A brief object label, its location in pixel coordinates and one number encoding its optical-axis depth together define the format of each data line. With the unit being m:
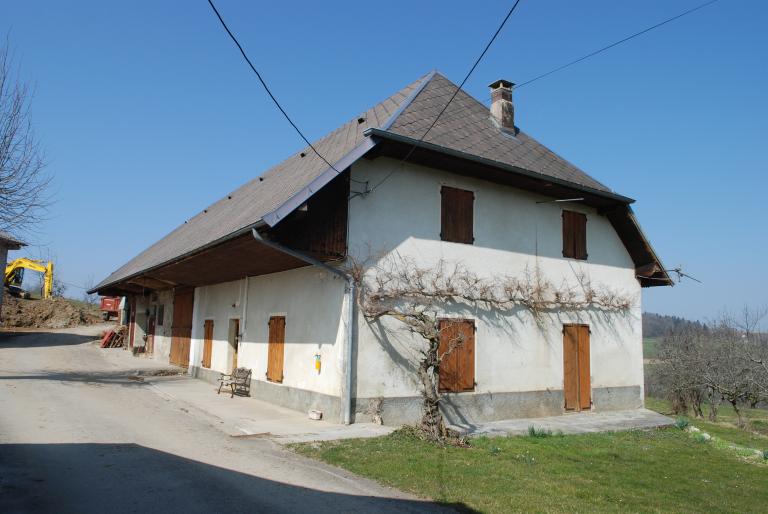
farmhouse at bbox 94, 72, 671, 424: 10.73
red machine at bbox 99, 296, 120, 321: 43.18
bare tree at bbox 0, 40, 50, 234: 13.52
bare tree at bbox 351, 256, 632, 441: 9.73
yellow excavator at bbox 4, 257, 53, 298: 41.84
